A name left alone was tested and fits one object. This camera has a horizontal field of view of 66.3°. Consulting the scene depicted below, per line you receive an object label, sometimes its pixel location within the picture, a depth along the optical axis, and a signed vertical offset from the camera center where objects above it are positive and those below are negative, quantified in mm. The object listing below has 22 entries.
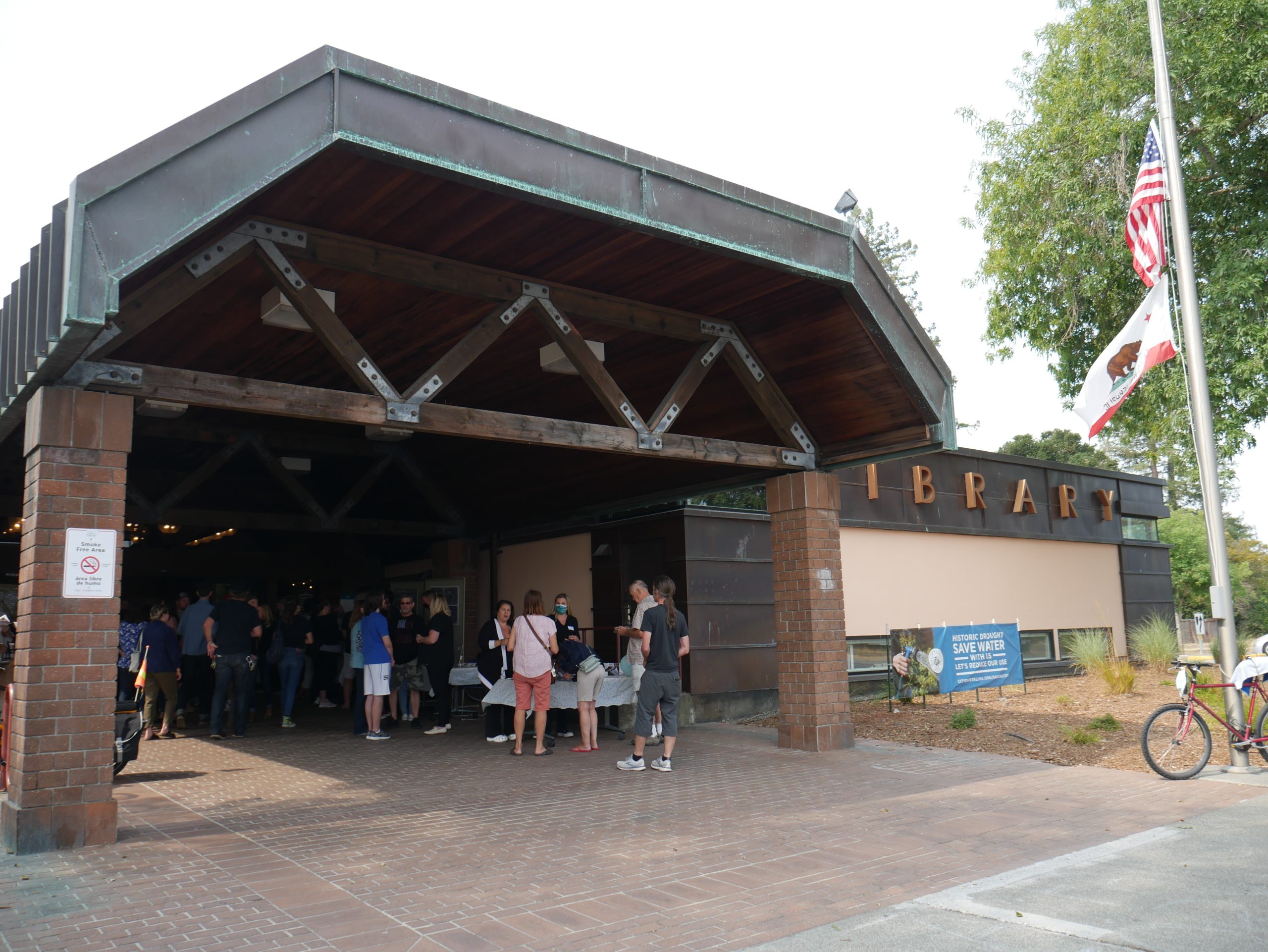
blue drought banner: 13750 -636
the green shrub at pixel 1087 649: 16203 -685
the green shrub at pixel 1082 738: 10438 -1357
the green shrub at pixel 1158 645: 17844 -666
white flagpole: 9164 +2041
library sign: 17438 +2307
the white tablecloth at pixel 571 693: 10836 -811
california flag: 9734 +2550
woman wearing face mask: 10938 -138
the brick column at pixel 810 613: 10281 +32
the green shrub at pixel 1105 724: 11289 -1310
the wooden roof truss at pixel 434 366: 6715 +2157
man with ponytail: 8992 -507
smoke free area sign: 6254 +419
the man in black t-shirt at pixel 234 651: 11523 -285
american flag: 10039 +4115
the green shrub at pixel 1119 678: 14539 -1013
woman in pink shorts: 9734 -330
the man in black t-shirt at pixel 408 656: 12258 -408
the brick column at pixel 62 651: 6020 -135
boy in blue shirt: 11266 -479
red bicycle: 8516 -1099
